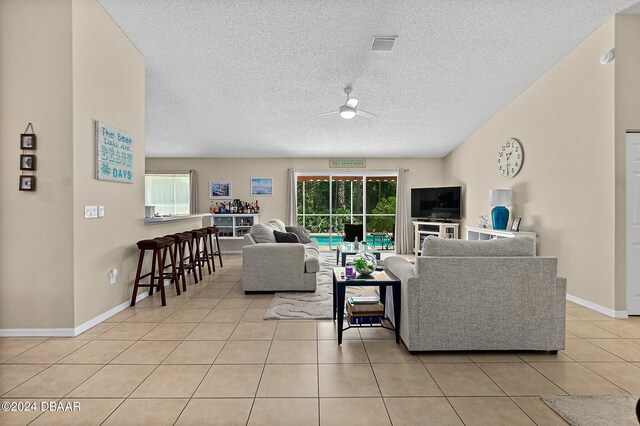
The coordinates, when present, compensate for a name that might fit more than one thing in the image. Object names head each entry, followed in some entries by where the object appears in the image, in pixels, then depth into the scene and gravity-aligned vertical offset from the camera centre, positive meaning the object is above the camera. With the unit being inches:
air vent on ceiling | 151.2 +77.5
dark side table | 114.0 -24.6
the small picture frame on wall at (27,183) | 119.0 +10.3
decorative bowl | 119.5 -18.5
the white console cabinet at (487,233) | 193.2 -13.0
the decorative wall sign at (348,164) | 350.3 +50.4
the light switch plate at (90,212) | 127.4 +0.1
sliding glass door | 355.9 +12.3
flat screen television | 303.9 +9.6
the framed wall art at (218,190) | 350.0 +23.3
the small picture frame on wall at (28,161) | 119.3 +18.0
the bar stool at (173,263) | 170.5 -26.0
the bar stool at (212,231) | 235.4 -13.1
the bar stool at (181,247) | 179.9 -18.9
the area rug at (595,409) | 71.7 -44.2
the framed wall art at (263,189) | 350.0 +24.3
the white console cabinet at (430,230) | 303.6 -16.3
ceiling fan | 185.3 +57.1
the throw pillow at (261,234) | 198.2 -12.7
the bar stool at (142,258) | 156.2 -21.6
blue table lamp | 214.4 +5.6
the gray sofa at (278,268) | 178.9 -29.4
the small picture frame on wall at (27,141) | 119.2 +25.2
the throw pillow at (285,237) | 204.5 -14.8
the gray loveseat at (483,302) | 103.5 -27.5
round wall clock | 210.2 +35.9
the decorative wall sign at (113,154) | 135.1 +25.3
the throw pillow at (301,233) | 267.1 -16.4
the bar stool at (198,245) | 211.3 -21.0
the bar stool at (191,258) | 191.7 -27.9
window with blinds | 353.7 +21.4
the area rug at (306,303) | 143.5 -43.1
